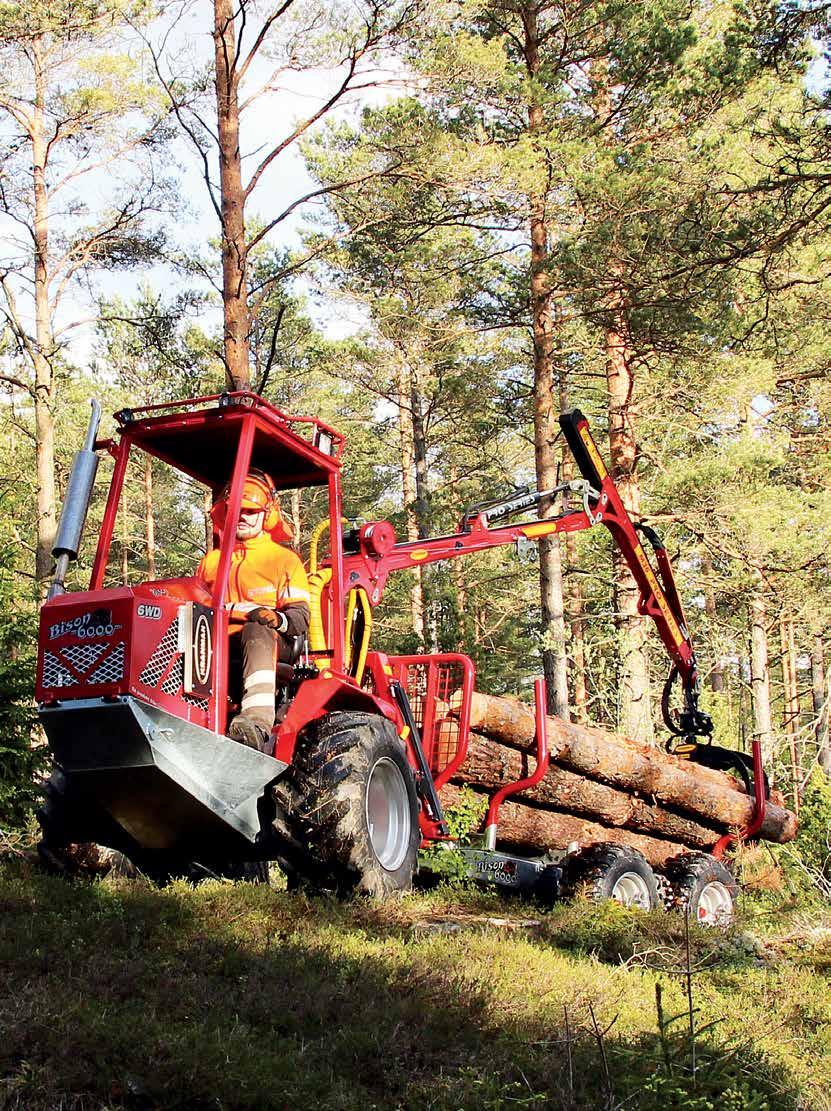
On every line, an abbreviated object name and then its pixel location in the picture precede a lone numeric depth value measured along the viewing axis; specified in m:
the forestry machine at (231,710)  5.57
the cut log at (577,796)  9.19
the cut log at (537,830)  9.45
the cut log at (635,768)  9.23
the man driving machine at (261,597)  6.34
